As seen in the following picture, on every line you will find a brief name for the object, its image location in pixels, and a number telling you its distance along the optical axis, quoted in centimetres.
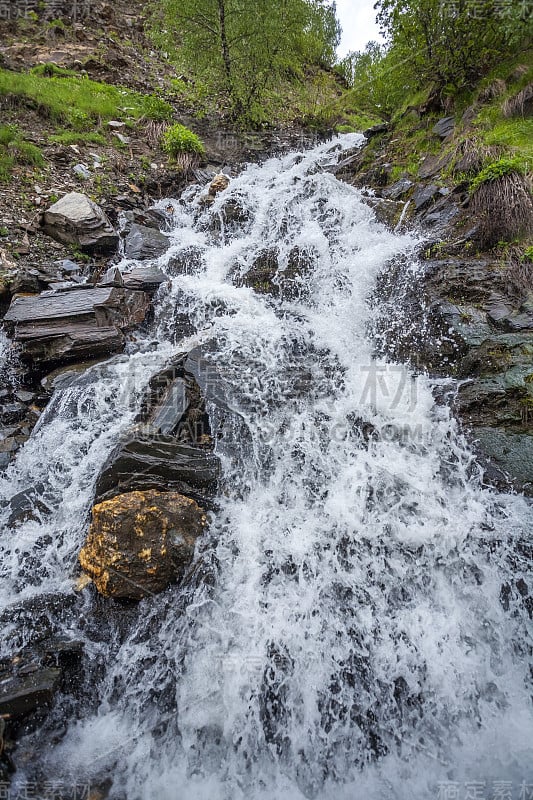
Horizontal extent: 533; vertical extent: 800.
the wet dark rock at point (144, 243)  710
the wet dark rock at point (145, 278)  635
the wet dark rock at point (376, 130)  985
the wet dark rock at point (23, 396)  485
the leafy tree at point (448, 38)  664
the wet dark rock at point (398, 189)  748
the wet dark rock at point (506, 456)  389
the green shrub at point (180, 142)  957
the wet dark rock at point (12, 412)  465
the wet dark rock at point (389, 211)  695
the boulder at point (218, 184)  887
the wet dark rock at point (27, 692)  271
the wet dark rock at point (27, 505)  385
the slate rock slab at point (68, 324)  509
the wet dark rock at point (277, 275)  656
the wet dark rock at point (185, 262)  700
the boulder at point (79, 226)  670
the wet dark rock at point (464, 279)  516
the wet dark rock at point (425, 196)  664
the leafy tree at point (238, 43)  1023
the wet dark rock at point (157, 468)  391
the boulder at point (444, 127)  762
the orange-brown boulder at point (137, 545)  333
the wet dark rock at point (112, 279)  602
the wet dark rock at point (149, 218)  790
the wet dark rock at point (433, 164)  705
